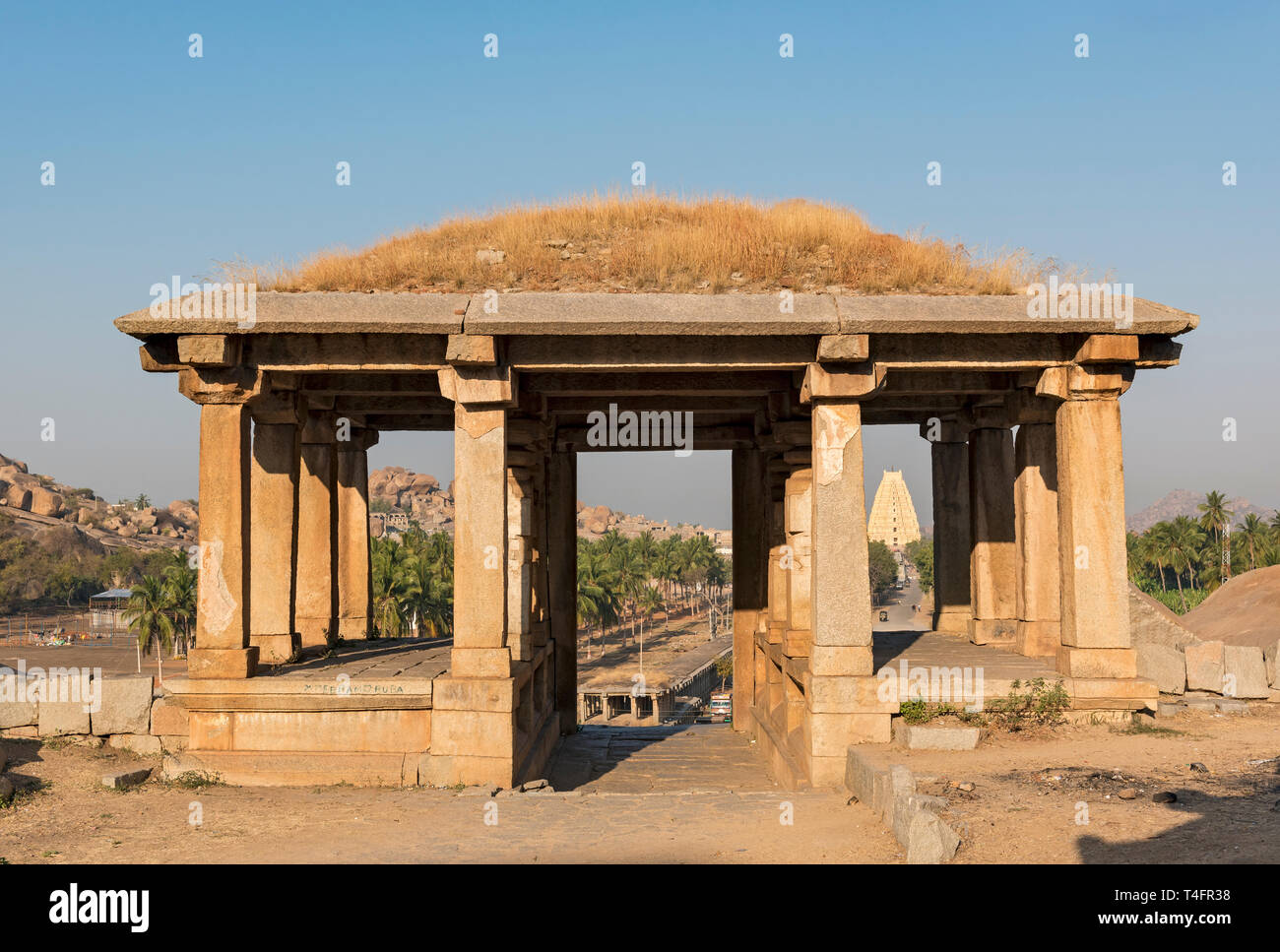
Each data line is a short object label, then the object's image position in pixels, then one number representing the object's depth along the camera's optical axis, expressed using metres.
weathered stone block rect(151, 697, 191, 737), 12.00
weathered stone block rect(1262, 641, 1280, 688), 13.96
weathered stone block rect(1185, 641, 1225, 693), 14.08
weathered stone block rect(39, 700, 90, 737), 12.29
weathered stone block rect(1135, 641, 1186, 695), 14.23
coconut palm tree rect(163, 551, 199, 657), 57.16
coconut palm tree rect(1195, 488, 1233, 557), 83.19
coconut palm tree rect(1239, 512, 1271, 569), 78.56
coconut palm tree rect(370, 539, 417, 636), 55.34
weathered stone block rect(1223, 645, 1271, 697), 13.93
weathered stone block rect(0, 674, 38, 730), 12.34
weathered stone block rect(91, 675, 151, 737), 12.08
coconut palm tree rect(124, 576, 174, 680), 56.44
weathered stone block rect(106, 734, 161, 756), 12.09
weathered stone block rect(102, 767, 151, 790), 10.96
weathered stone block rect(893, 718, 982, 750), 10.91
